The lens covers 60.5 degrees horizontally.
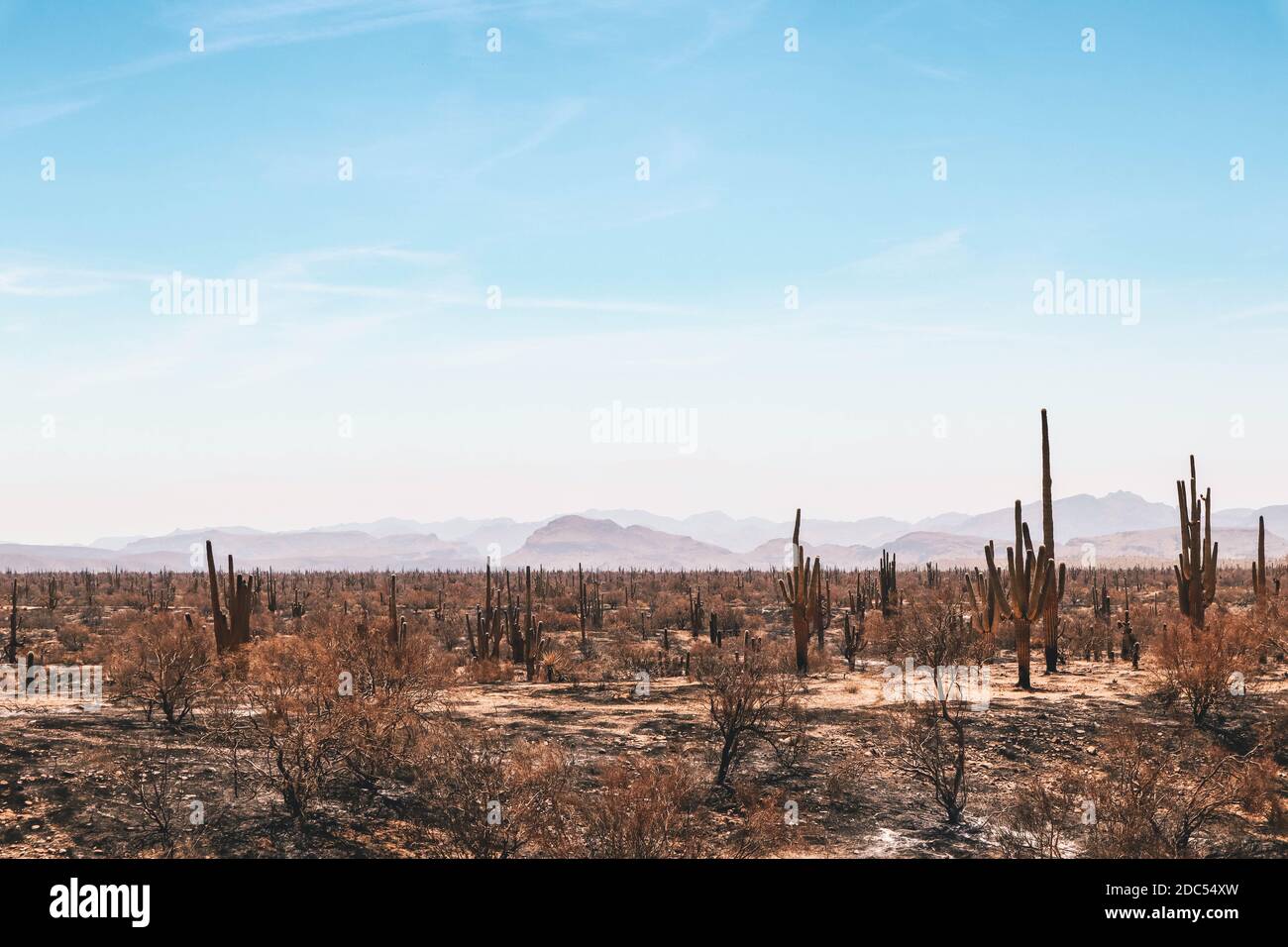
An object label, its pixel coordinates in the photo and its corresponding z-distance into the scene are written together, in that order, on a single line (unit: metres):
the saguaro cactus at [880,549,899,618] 35.30
